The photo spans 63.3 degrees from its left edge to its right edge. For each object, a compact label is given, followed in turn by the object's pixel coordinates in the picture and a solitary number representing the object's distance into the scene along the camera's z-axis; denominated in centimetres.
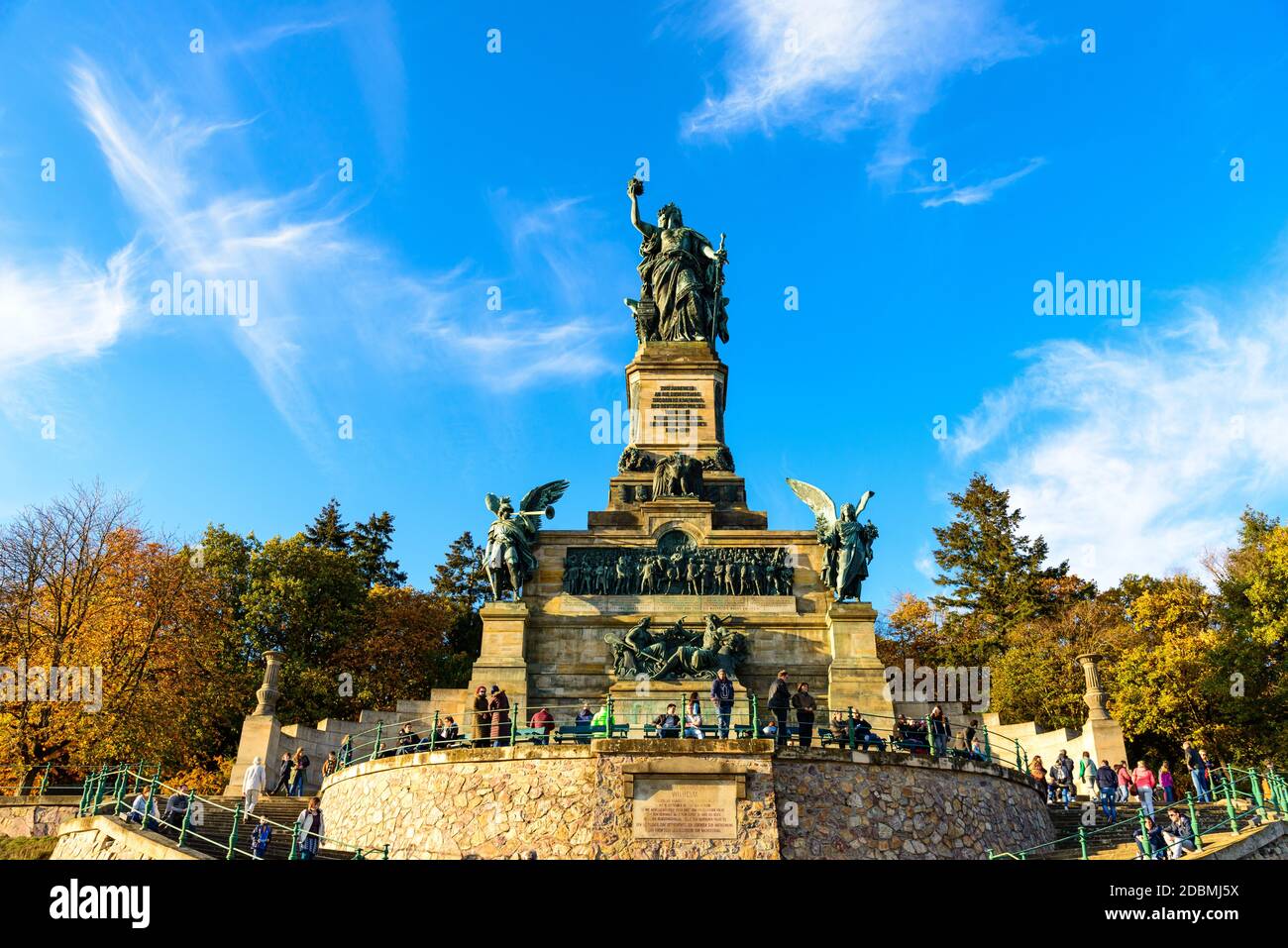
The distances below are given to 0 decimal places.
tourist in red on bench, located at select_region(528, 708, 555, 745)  1980
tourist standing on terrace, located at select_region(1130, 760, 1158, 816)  1962
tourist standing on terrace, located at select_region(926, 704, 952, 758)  2055
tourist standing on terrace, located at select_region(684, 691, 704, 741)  1912
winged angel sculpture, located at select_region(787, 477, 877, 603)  2770
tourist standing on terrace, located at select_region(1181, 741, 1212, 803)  2080
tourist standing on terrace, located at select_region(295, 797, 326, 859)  1664
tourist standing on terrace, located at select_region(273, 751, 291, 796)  2489
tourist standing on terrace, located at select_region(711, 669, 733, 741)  2038
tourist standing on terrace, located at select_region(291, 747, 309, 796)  2467
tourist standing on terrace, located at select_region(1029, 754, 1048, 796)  2262
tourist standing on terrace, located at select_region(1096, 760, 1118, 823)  2180
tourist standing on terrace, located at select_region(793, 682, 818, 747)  1989
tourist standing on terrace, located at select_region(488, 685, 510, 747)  2122
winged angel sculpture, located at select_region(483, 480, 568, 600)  2819
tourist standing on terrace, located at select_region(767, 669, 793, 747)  1988
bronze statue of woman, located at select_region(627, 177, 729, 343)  3591
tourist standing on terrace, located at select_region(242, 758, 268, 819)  2103
